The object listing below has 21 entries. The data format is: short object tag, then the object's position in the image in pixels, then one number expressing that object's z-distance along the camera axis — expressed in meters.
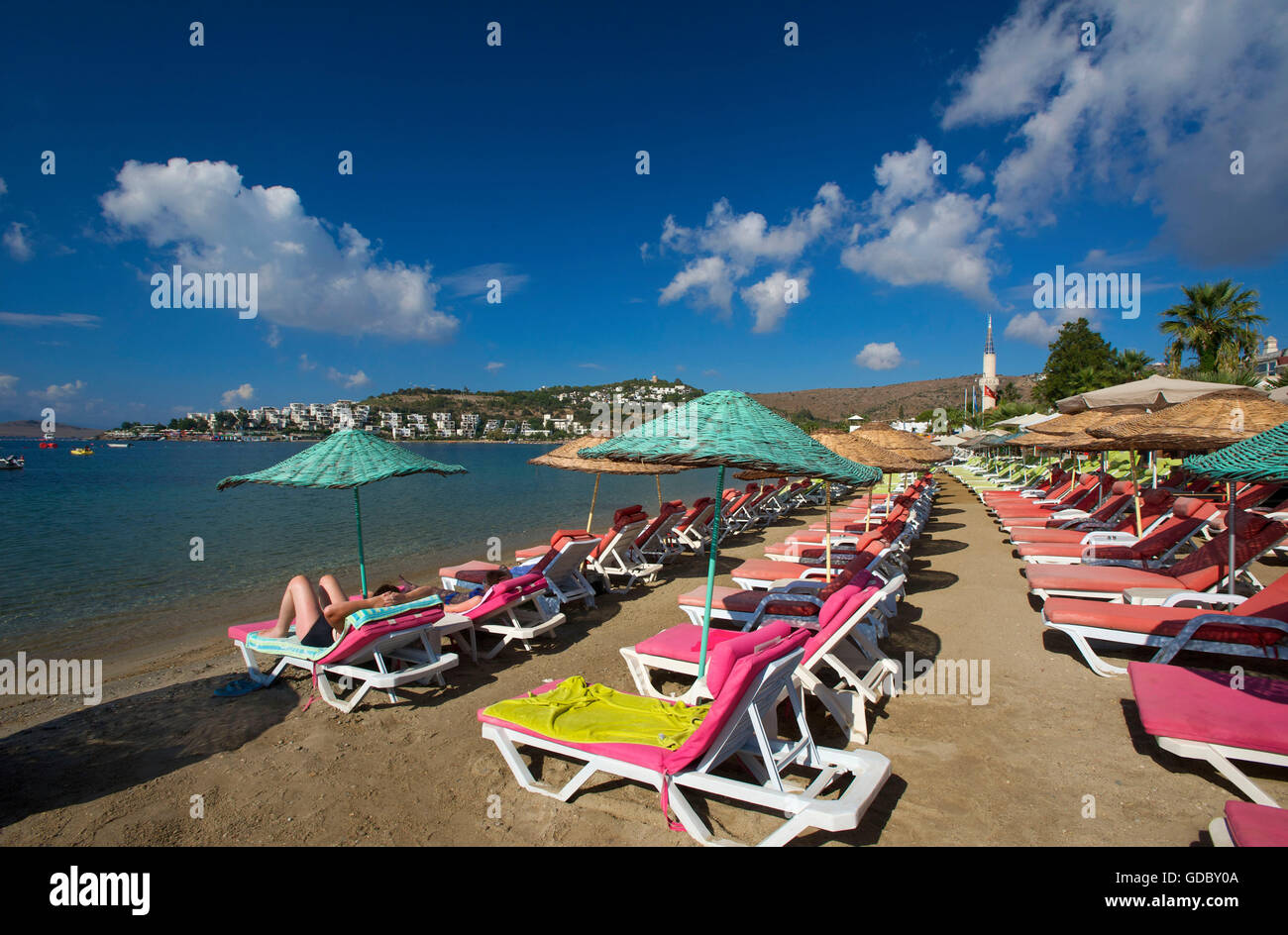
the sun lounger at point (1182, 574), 5.38
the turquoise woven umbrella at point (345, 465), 5.15
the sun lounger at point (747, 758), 2.49
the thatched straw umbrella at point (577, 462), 8.95
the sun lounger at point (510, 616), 5.38
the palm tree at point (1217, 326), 25.97
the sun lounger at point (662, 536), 9.24
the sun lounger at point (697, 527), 10.55
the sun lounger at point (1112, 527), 8.37
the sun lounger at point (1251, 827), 1.92
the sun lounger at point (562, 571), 6.55
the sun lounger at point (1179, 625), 4.01
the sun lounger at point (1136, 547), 6.64
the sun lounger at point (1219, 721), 2.73
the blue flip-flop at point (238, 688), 4.78
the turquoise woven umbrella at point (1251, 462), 3.38
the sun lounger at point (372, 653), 4.21
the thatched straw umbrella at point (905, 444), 9.98
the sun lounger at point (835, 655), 3.69
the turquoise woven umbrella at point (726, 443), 3.46
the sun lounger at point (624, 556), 8.17
